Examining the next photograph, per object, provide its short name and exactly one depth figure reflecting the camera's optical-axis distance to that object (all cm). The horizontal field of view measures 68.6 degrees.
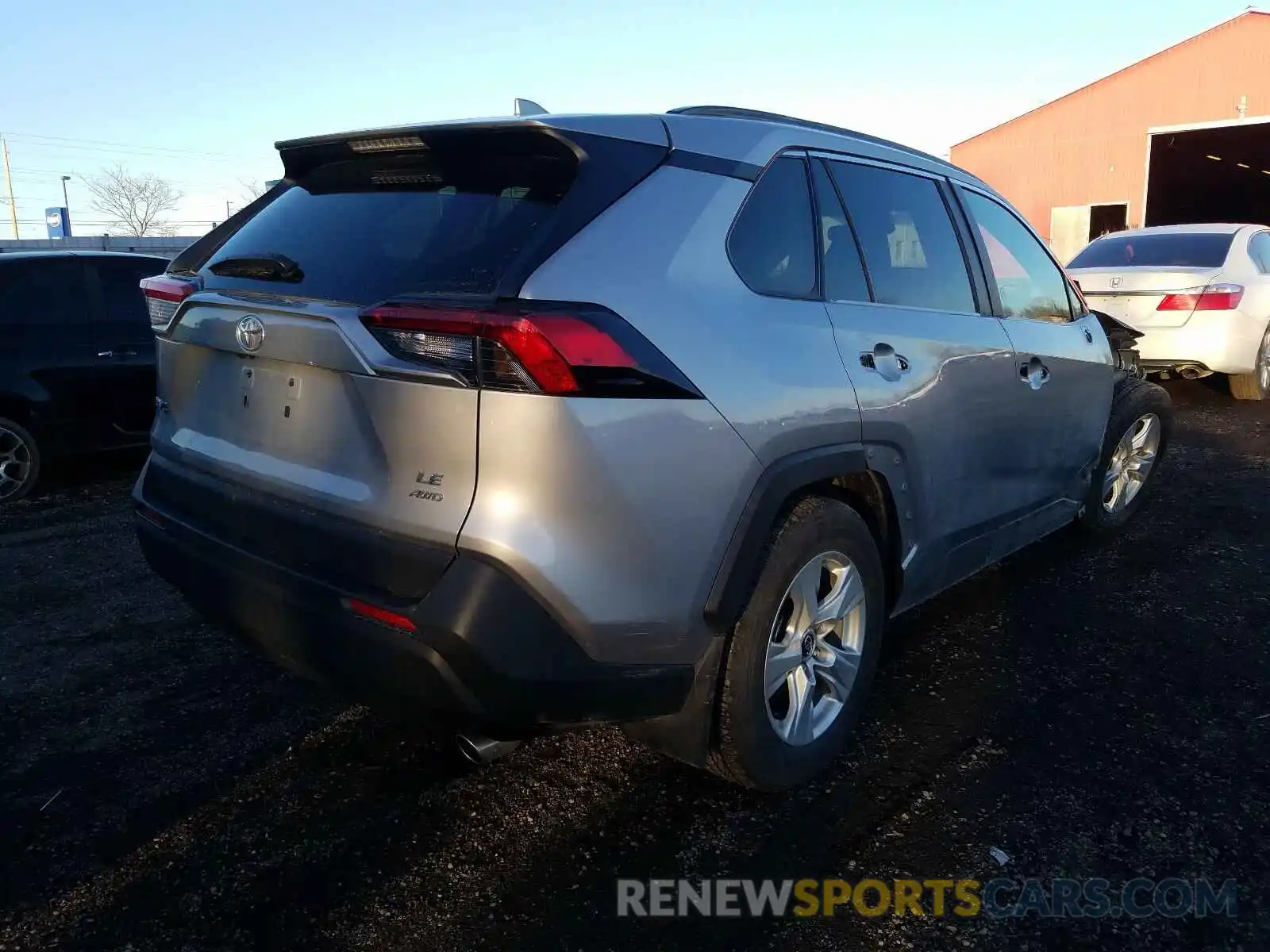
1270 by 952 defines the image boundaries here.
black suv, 578
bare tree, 7434
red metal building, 2052
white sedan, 780
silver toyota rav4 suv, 191
